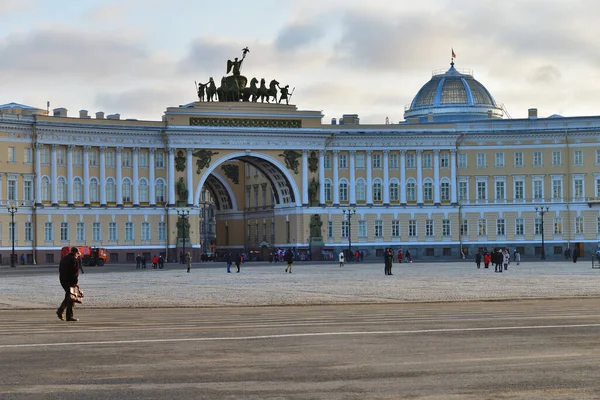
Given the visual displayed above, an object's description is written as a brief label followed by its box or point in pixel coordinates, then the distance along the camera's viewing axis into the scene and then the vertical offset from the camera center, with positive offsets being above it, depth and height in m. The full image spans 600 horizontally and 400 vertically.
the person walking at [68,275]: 31.38 -0.50
